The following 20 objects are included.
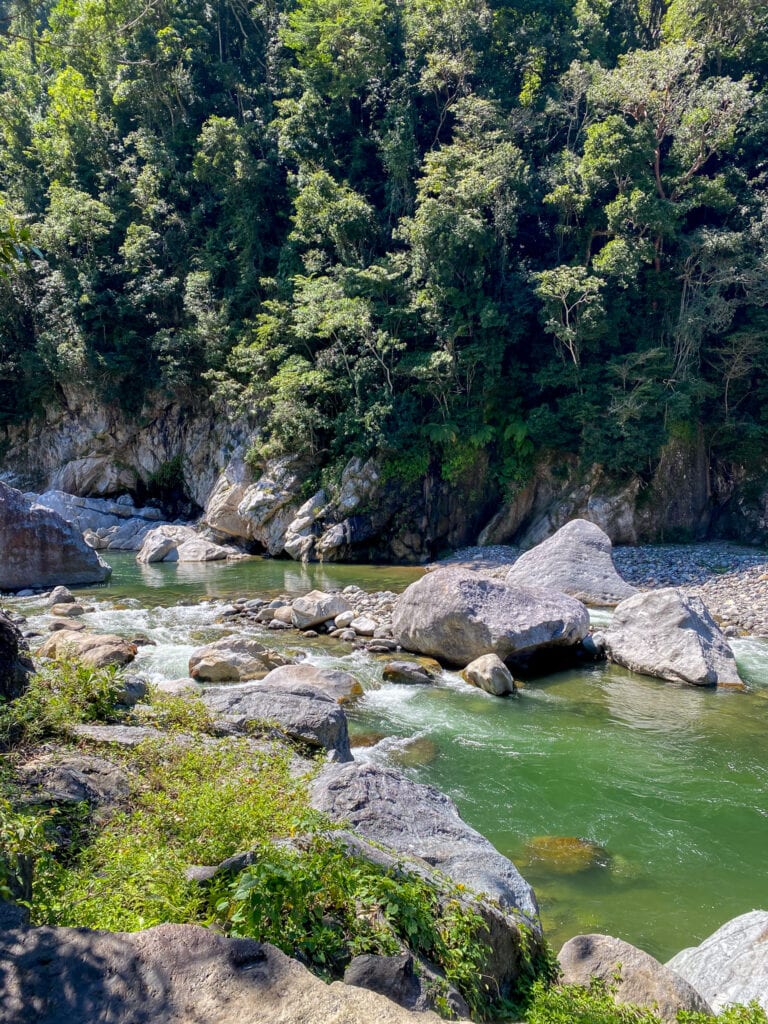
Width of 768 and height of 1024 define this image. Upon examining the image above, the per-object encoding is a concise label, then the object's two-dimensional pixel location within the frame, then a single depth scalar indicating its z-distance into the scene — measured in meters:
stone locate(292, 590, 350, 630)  13.37
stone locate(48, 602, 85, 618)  14.03
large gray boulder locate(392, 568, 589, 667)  10.75
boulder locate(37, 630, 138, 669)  8.56
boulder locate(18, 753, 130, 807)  4.16
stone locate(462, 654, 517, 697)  9.94
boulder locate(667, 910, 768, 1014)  3.79
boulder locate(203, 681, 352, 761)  6.35
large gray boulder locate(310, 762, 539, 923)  4.18
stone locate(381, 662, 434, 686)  10.38
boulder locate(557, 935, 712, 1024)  3.46
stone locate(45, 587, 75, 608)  15.06
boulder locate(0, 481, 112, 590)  16.88
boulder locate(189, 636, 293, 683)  9.66
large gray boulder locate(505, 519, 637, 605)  14.61
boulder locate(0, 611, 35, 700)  5.63
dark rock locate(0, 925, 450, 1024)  2.30
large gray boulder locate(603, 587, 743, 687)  10.30
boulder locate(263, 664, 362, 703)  8.77
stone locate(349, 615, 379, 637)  12.73
